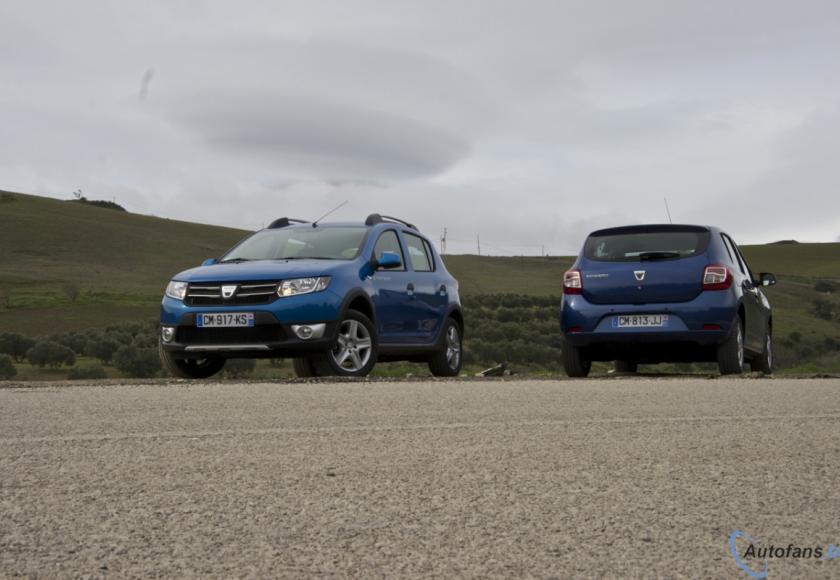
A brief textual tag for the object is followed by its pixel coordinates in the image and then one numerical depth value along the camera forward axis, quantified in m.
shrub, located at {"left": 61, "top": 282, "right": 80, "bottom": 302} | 53.69
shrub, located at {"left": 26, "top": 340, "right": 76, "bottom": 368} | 24.80
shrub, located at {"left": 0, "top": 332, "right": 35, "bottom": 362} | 27.95
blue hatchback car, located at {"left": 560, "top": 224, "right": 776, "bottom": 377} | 11.70
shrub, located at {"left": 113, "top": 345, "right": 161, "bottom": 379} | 22.12
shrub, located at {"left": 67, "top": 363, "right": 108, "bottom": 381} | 21.22
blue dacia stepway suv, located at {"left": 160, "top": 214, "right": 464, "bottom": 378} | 10.70
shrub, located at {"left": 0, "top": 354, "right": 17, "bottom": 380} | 21.90
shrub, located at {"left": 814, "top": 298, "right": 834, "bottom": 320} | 61.19
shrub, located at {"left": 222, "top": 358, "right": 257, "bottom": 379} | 20.78
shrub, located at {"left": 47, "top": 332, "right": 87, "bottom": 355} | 29.33
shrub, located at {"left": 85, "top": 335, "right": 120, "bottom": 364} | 26.73
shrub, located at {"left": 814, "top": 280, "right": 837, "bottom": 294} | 78.50
